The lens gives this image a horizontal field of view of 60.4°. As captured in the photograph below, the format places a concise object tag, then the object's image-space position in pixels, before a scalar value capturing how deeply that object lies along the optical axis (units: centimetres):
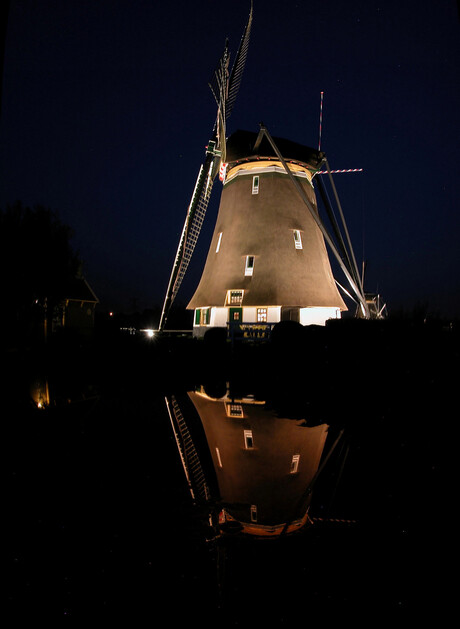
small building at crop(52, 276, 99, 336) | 4005
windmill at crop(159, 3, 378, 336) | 2125
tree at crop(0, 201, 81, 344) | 2408
